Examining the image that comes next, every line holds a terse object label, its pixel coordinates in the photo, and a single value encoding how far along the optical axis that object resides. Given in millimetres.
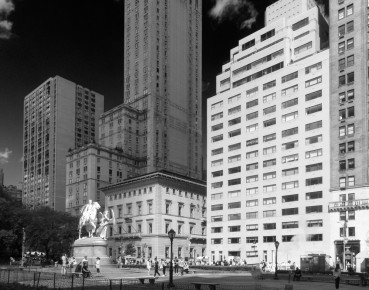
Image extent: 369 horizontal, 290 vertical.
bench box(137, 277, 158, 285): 41031
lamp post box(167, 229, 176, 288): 41531
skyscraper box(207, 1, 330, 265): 97188
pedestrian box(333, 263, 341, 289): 38562
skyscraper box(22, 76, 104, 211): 194125
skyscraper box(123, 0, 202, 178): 168375
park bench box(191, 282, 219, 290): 36375
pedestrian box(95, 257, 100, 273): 60769
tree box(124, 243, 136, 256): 117125
